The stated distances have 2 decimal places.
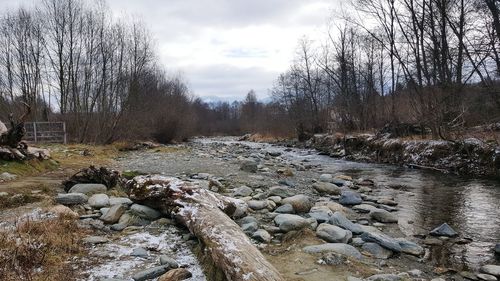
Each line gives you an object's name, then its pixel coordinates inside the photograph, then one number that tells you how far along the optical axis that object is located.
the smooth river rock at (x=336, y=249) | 4.83
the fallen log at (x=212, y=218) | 3.59
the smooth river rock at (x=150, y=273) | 3.80
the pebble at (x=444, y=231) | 6.10
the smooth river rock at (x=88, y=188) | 7.21
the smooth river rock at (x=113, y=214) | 5.68
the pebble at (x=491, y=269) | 4.59
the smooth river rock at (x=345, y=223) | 5.99
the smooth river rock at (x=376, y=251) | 5.09
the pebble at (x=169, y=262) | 4.15
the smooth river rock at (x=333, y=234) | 5.46
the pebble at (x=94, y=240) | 4.80
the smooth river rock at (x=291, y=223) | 5.81
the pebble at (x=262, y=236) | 5.32
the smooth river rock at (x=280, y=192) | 8.37
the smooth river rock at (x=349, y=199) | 8.50
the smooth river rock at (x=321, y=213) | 6.43
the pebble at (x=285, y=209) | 6.90
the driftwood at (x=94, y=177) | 7.78
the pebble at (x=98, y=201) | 6.36
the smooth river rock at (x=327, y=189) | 9.64
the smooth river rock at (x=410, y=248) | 5.29
